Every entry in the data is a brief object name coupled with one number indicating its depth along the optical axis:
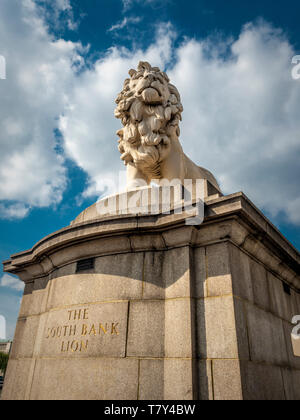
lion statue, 7.14
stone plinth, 3.95
